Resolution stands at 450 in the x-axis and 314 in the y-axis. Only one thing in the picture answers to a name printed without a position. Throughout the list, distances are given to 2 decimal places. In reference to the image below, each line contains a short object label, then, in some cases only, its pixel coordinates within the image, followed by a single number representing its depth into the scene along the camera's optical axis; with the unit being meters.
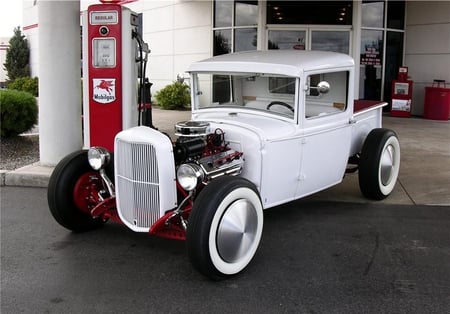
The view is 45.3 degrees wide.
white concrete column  7.55
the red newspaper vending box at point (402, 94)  14.44
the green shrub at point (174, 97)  16.66
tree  27.89
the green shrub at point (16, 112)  9.52
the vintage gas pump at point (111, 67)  6.70
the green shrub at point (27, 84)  22.83
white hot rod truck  4.08
